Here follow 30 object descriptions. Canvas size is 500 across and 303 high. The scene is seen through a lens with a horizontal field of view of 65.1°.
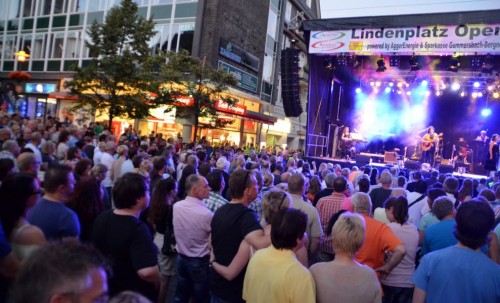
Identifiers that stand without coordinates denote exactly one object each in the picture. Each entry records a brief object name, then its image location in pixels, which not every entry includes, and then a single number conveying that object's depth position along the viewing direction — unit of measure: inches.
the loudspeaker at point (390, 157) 792.4
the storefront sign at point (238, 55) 944.9
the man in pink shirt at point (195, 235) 161.0
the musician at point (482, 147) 751.7
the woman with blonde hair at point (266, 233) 129.9
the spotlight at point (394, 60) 645.9
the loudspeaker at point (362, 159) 717.3
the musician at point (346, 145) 850.1
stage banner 531.5
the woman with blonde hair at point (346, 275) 100.7
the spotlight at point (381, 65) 654.6
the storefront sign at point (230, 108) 744.4
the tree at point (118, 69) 602.5
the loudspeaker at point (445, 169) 683.3
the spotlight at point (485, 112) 850.8
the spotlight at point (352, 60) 671.7
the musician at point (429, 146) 791.1
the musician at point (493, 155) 633.6
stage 686.5
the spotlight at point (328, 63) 688.0
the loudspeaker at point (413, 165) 679.7
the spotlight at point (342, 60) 668.7
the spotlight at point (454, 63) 598.5
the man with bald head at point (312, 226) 175.5
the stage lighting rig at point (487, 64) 585.2
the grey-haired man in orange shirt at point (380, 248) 148.4
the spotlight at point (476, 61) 593.6
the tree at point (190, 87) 640.4
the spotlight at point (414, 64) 612.9
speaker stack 668.7
